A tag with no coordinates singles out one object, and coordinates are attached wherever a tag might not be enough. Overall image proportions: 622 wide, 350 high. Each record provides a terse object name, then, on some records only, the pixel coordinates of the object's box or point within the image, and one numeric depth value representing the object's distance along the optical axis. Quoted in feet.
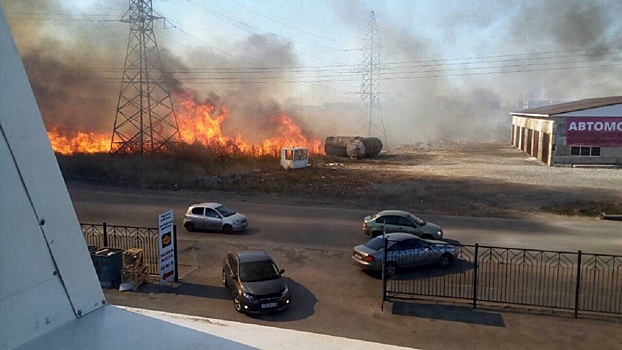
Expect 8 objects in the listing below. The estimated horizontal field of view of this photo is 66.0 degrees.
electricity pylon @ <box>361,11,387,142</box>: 217.09
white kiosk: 116.37
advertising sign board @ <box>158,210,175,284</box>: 42.06
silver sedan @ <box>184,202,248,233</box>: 60.03
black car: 36.09
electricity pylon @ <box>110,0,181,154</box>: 123.65
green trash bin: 41.68
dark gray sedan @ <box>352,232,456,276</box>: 44.52
